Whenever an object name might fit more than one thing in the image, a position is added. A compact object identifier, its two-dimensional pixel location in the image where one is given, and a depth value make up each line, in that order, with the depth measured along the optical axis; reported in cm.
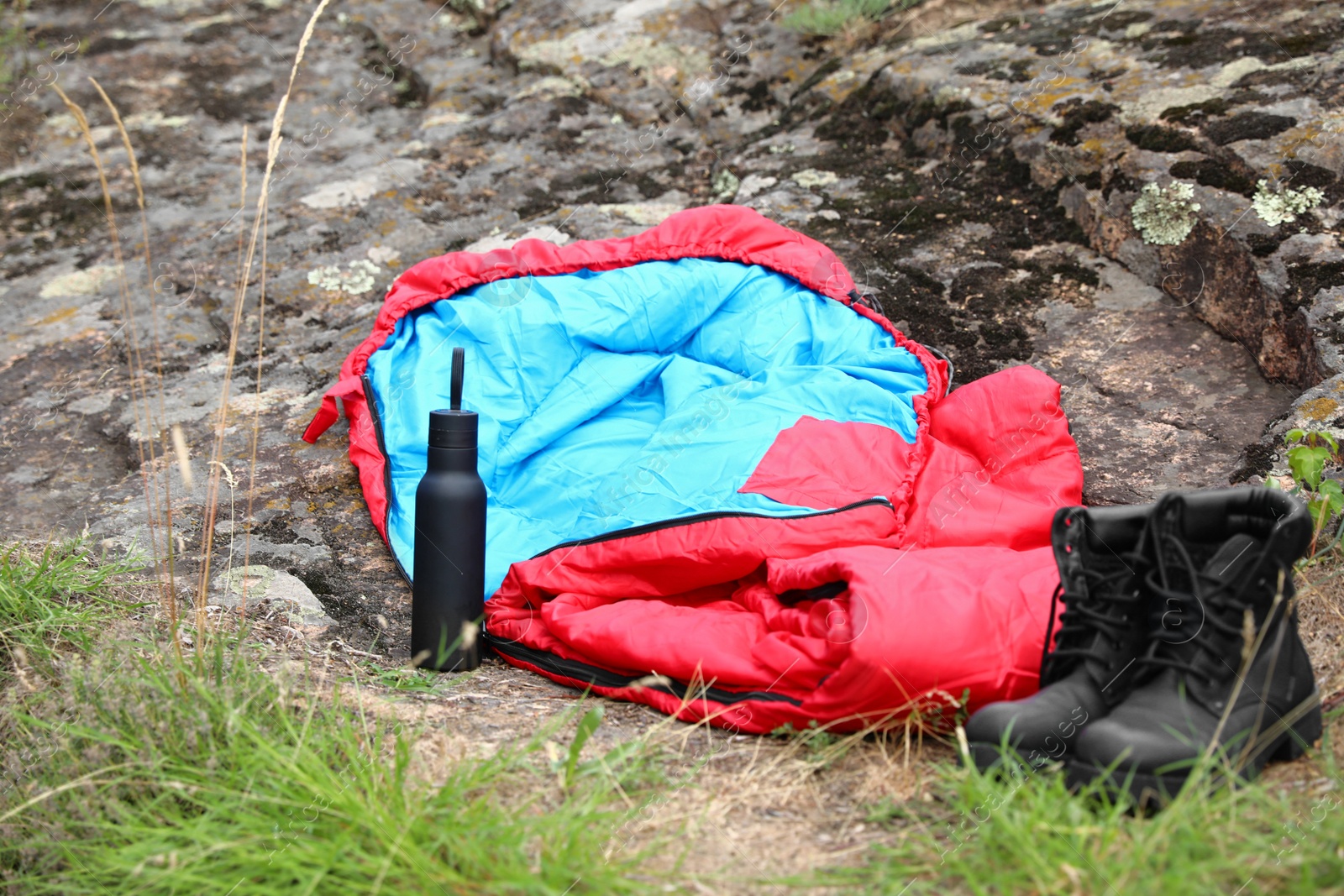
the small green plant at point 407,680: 173
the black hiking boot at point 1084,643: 133
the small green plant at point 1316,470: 179
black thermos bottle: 182
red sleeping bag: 150
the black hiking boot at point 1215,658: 123
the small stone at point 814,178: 319
